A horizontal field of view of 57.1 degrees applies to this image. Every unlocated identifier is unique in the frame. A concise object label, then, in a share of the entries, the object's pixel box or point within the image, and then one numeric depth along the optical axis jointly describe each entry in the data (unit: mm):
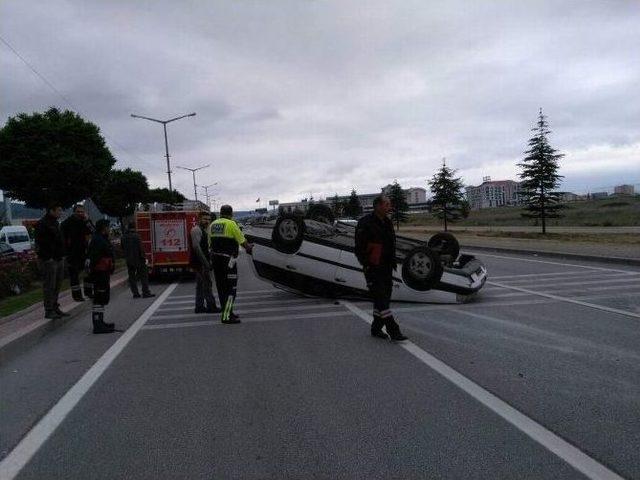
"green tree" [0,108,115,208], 30734
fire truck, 16625
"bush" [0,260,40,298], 13425
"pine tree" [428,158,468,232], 45125
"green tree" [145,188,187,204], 75400
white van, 33594
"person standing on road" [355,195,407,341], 7090
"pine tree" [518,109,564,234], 35375
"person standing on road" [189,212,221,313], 10125
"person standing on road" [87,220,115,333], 8516
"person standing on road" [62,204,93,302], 11086
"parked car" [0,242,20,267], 15867
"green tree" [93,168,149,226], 53219
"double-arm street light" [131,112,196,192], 43562
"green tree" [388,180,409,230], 56772
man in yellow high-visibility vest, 8805
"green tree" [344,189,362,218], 80250
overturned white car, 9703
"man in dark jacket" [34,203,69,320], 8961
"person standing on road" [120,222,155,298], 12875
